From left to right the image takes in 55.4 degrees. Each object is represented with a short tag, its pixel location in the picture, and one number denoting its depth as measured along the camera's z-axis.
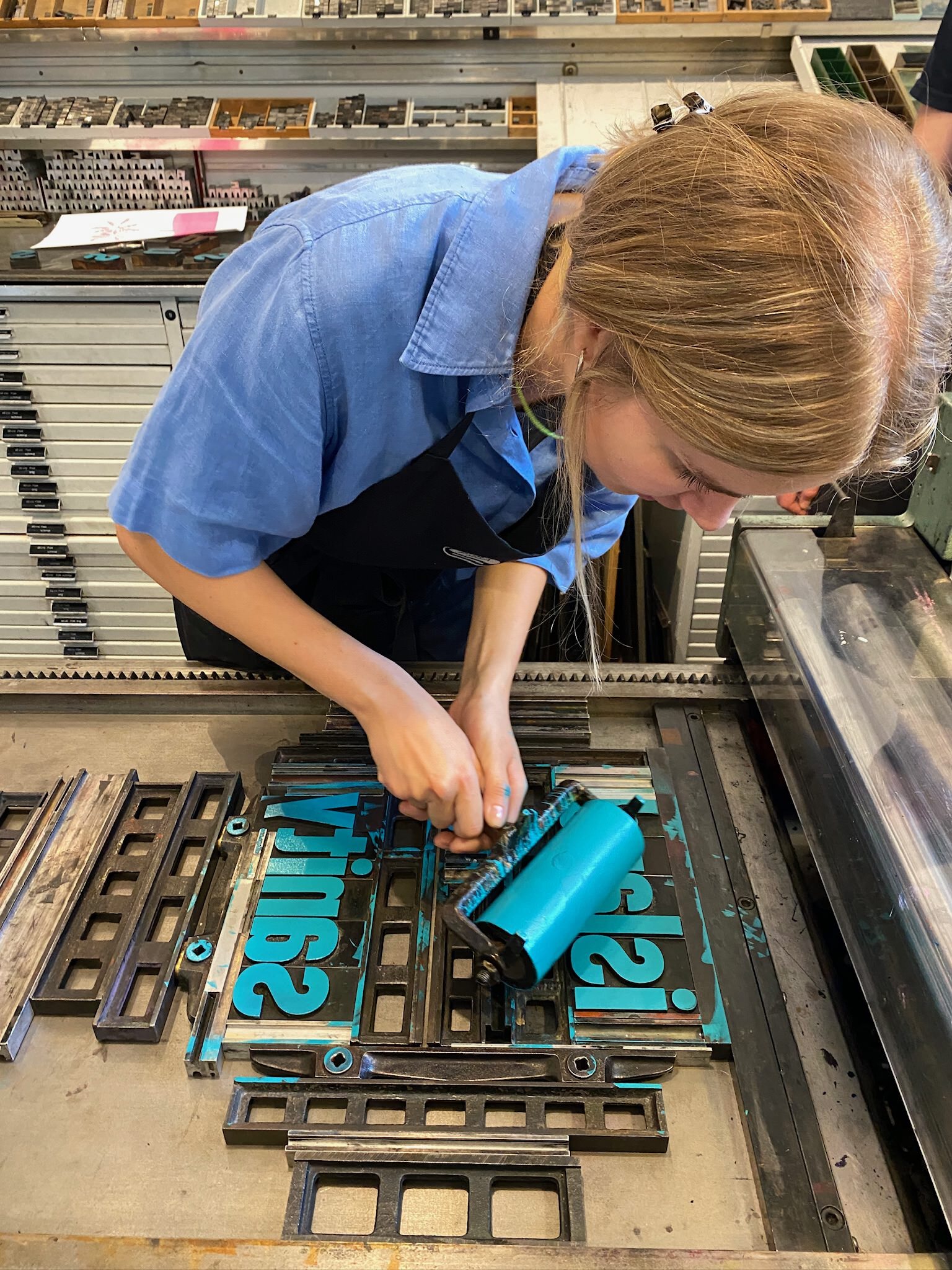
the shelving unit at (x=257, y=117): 2.54
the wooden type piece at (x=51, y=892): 0.98
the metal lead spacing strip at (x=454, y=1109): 0.87
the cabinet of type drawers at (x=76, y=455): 2.46
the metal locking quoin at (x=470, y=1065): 0.92
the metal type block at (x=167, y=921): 0.96
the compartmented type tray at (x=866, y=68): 2.39
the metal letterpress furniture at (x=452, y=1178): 0.81
